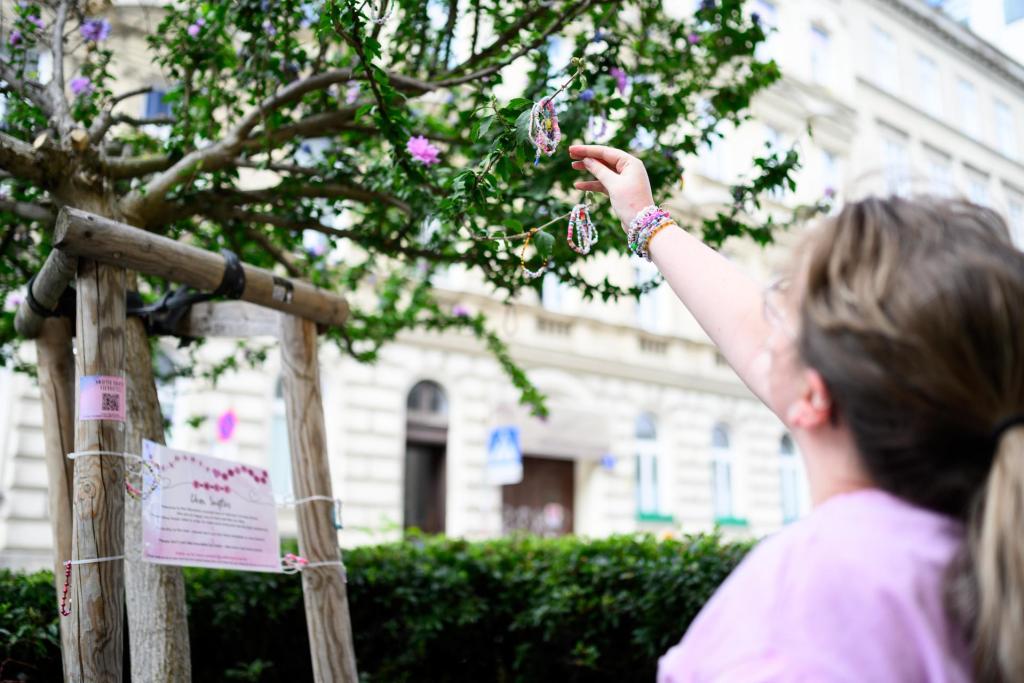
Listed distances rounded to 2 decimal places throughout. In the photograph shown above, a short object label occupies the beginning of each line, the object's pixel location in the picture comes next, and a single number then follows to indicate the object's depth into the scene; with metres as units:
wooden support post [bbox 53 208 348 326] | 2.69
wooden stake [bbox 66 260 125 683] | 2.56
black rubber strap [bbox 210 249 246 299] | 3.18
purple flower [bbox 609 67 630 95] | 3.79
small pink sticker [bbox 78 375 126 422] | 2.67
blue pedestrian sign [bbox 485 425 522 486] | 9.91
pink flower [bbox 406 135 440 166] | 3.36
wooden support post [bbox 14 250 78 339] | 2.82
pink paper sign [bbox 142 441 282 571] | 2.81
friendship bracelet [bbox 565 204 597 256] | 2.12
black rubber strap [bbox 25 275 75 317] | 3.10
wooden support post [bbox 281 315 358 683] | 3.19
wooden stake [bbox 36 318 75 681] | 3.25
